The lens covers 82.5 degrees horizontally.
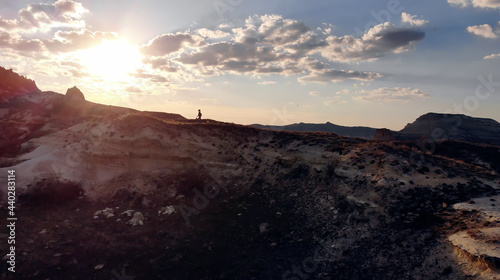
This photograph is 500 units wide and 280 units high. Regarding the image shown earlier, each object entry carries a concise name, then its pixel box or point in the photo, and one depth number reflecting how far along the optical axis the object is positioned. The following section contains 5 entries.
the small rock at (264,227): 19.16
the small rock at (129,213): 21.12
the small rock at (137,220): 20.05
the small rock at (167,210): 21.50
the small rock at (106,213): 20.86
